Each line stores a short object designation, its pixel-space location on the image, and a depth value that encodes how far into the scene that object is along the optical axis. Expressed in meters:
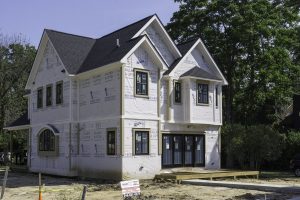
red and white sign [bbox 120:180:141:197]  14.80
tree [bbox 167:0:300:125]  39.12
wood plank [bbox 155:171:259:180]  25.83
